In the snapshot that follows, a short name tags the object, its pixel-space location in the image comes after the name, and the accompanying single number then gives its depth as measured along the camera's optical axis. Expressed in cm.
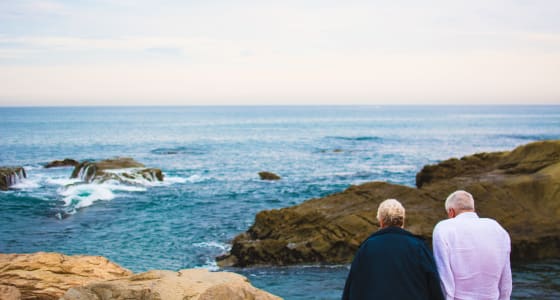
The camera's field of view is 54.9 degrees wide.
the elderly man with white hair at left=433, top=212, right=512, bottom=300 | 529
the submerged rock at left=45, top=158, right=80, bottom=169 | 4539
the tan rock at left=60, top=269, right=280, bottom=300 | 629
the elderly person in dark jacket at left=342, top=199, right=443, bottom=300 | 487
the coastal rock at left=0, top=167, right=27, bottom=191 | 3297
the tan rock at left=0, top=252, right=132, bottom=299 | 859
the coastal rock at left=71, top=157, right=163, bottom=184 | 3372
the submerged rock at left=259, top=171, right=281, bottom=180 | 3794
